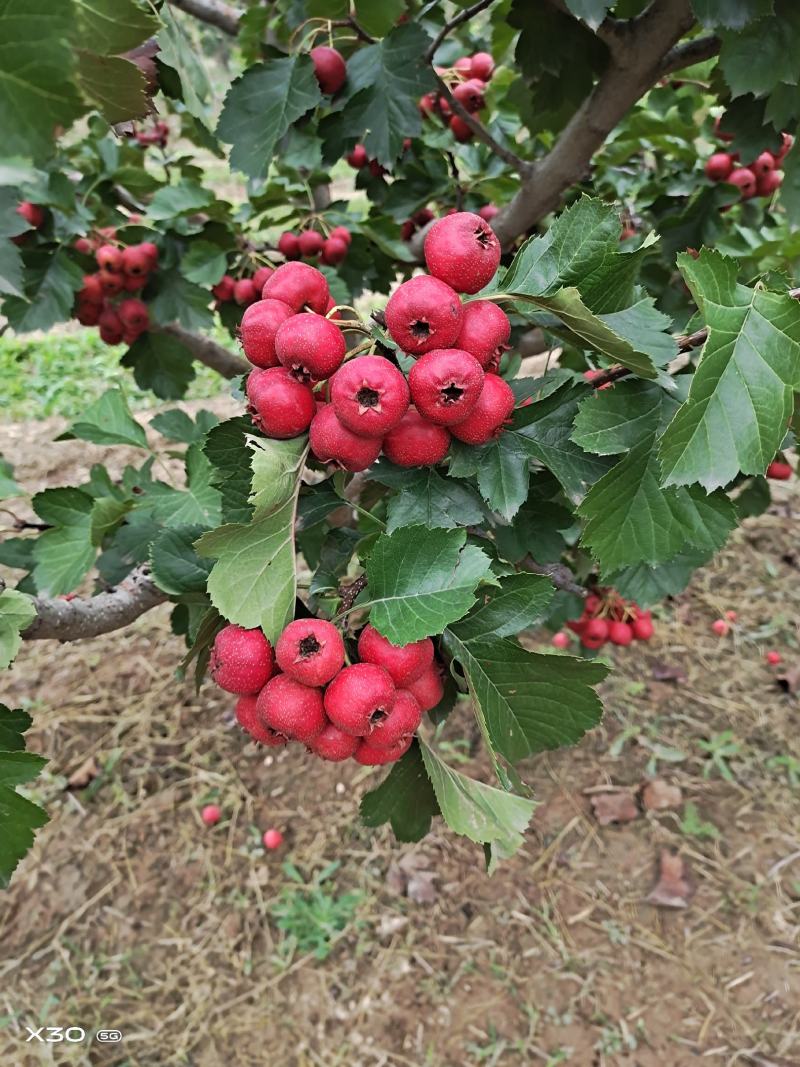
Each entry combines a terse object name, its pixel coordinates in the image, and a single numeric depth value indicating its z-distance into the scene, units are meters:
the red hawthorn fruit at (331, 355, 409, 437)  0.21
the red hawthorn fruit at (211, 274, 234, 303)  0.60
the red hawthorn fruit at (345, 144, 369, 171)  0.62
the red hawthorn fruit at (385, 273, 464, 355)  0.21
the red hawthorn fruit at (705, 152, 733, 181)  0.59
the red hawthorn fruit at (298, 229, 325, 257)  0.59
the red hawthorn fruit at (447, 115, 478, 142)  0.59
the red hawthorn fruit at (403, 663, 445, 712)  0.25
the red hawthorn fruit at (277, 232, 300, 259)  0.59
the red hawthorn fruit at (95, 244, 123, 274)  0.56
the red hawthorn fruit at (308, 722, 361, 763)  0.24
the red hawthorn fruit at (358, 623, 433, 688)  0.23
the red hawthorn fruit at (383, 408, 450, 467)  0.23
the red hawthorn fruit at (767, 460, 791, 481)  0.63
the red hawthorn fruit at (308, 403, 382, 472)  0.22
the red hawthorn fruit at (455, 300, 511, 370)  0.22
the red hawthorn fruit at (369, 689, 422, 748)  0.23
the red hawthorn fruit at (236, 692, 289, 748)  0.24
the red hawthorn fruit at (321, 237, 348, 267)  0.60
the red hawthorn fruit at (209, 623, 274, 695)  0.24
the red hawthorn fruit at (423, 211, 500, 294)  0.22
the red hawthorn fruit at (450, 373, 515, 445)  0.23
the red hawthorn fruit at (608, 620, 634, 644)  0.63
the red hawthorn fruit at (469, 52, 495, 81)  0.59
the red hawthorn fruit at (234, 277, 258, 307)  0.57
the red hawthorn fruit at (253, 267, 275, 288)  0.57
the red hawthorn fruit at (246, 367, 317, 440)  0.22
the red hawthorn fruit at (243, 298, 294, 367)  0.23
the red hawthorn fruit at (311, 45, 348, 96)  0.46
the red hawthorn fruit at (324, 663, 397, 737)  0.22
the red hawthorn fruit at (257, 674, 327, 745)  0.22
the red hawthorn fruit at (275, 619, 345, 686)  0.22
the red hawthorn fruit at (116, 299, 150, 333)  0.61
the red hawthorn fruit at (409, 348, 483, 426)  0.21
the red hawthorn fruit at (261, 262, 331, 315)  0.24
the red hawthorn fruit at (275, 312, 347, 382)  0.21
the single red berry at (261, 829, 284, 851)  0.72
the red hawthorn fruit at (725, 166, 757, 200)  0.60
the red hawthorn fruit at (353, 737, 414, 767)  0.24
